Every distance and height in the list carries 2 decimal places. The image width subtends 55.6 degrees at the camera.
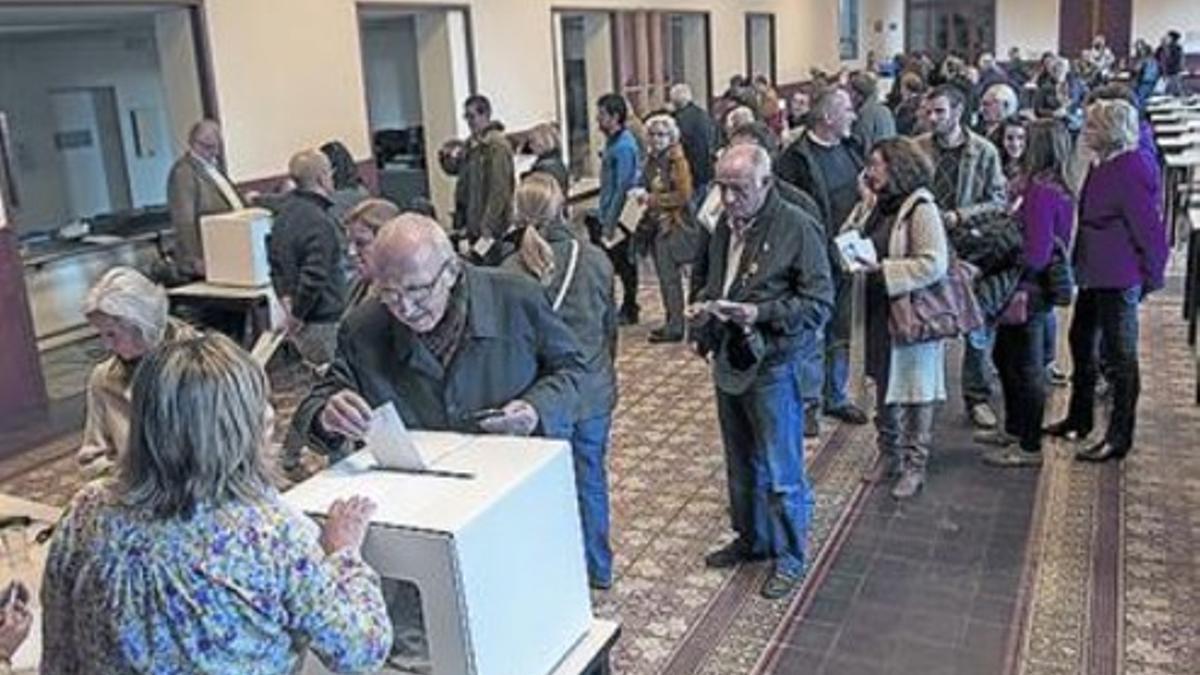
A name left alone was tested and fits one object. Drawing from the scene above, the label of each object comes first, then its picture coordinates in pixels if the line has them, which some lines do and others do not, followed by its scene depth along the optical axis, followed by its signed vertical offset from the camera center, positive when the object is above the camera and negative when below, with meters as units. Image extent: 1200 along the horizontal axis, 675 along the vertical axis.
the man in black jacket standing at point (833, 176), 4.84 -0.38
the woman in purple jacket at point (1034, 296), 4.27 -0.84
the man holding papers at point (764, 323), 3.32 -0.68
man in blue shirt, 6.80 -0.46
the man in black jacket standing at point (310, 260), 4.74 -0.59
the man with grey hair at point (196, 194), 6.14 -0.38
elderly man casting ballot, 2.20 -0.49
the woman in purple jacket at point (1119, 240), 4.07 -0.61
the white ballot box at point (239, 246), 5.79 -0.63
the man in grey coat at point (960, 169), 4.54 -0.36
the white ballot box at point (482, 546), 1.60 -0.63
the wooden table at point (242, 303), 5.70 -0.91
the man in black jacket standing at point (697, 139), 7.67 -0.31
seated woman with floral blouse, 1.44 -0.55
